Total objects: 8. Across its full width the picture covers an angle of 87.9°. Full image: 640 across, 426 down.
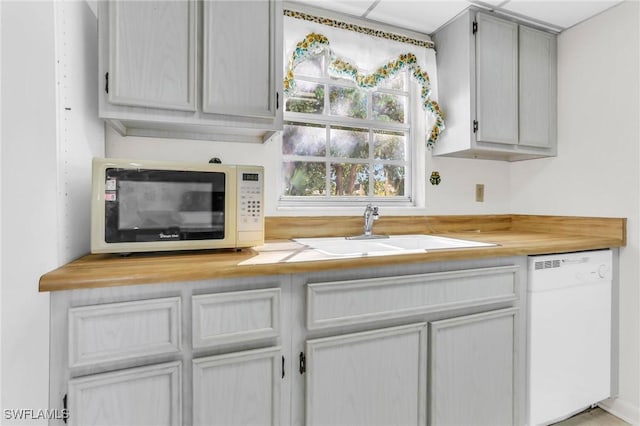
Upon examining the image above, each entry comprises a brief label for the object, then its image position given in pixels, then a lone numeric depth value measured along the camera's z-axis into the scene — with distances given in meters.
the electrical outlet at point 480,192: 2.36
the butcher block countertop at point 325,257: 0.96
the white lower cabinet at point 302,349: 0.95
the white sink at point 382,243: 1.68
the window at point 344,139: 1.99
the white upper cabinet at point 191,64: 1.19
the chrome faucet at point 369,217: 1.86
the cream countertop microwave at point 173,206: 1.14
